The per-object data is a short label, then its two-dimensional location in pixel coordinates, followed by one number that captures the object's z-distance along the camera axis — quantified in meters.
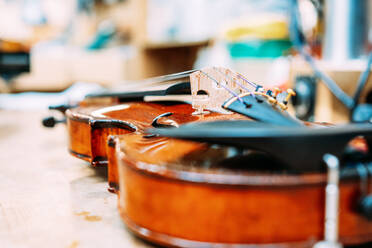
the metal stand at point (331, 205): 0.57
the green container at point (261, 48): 2.10
